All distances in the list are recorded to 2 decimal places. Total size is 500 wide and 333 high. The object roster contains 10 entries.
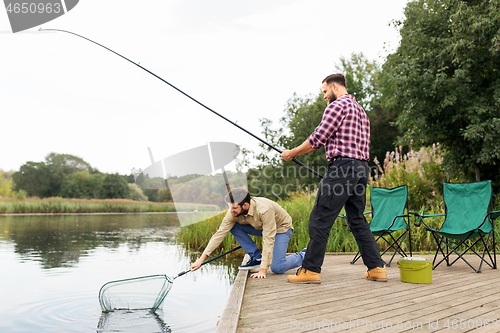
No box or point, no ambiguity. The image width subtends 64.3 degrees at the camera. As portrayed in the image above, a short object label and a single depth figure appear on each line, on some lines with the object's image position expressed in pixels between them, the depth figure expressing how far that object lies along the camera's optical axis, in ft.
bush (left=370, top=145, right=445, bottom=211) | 24.47
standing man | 9.19
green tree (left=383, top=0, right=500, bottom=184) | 21.03
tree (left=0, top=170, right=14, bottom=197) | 83.27
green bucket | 9.84
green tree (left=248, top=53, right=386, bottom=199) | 49.44
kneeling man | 10.55
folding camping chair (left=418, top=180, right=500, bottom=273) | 12.14
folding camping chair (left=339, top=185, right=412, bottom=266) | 13.84
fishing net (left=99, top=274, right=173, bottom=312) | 10.53
